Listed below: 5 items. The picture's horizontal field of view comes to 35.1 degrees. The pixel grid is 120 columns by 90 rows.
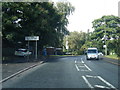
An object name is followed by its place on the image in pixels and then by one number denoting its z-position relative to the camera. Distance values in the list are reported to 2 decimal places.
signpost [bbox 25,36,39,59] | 24.68
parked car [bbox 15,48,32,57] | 33.34
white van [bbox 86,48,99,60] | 32.19
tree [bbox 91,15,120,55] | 61.41
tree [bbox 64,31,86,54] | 80.57
